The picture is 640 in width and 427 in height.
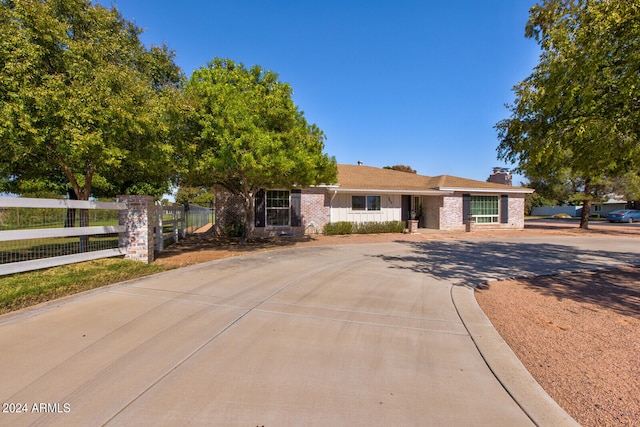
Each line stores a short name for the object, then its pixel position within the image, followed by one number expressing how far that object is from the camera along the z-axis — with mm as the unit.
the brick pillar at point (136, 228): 8391
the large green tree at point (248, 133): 9531
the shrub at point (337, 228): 17828
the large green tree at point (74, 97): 6484
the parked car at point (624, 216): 32162
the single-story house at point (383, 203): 17422
